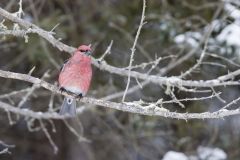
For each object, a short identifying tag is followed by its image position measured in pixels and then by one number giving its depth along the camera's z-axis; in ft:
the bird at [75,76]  30.07
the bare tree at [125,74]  24.44
